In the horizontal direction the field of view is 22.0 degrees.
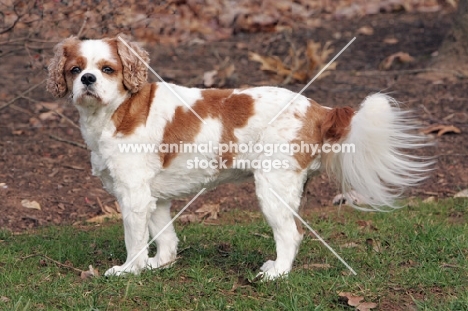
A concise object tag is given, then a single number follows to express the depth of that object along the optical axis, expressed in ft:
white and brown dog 25.45
